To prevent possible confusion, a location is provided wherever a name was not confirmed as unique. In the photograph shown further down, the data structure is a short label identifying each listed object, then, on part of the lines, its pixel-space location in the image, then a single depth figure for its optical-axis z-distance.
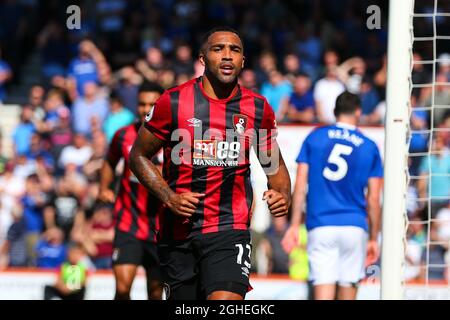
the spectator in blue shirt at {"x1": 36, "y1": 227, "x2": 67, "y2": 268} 13.47
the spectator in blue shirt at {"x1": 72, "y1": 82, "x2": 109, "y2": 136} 15.96
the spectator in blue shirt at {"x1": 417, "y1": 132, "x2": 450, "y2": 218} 13.13
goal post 6.97
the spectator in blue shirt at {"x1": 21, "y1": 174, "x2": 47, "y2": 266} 14.19
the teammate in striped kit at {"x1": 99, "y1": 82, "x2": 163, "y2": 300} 9.47
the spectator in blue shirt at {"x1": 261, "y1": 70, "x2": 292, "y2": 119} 15.77
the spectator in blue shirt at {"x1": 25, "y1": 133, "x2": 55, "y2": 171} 15.48
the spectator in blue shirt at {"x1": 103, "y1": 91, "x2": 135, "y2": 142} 15.54
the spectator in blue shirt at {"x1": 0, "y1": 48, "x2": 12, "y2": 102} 17.63
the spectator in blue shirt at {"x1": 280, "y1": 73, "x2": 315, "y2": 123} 15.30
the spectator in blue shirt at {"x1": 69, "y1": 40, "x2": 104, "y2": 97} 16.77
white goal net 12.06
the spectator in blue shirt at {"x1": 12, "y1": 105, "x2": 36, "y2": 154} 15.93
